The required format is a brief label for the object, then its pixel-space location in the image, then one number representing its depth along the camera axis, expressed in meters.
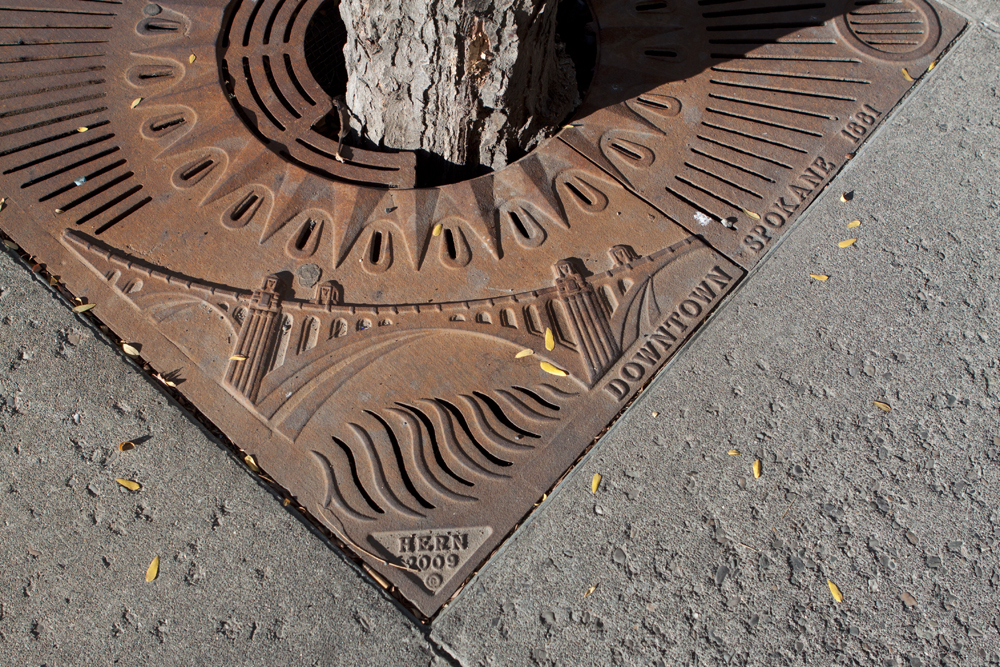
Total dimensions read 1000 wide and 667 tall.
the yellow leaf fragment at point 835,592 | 1.95
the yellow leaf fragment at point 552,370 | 2.21
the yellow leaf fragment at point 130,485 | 2.04
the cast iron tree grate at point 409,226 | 2.10
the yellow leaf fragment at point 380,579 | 1.94
